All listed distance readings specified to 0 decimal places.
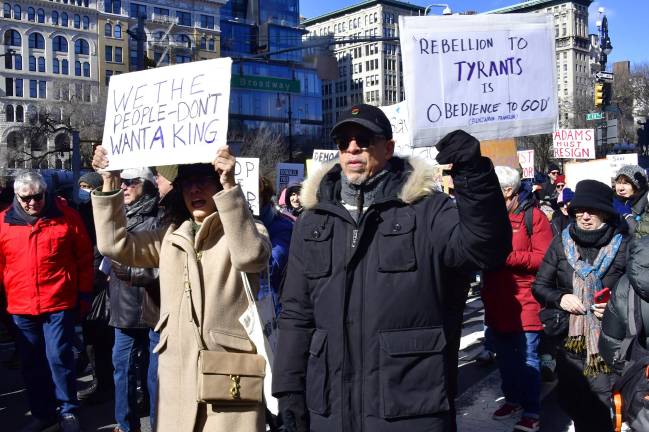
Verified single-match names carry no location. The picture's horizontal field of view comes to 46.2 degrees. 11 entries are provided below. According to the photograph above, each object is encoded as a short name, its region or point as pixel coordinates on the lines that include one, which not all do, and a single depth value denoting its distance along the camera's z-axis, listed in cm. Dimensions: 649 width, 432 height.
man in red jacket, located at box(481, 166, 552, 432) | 561
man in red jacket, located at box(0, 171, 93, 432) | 569
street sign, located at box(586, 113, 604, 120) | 2062
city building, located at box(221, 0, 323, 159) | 8350
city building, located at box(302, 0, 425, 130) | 11250
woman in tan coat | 345
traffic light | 2125
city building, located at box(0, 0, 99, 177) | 9131
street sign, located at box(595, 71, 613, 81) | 2076
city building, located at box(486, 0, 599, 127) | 10456
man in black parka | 274
